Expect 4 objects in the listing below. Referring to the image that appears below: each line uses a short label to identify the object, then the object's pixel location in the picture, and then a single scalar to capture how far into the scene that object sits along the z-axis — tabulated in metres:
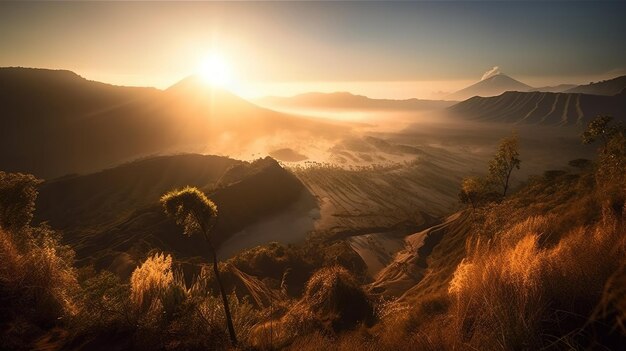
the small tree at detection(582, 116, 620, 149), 36.25
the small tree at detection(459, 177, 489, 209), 40.25
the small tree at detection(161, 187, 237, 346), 9.12
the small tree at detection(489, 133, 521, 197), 40.48
